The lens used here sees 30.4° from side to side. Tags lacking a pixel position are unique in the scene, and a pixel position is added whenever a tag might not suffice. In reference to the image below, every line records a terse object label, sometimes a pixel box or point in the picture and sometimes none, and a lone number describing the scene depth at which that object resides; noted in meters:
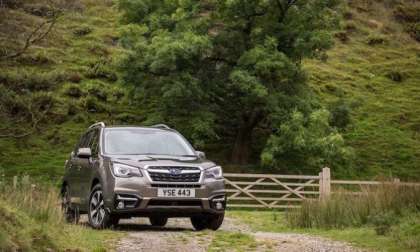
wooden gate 26.08
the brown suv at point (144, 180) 12.57
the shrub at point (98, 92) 43.28
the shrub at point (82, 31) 53.65
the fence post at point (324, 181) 25.97
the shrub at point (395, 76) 53.25
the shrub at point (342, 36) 60.53
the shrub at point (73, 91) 43.44
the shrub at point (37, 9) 56.88
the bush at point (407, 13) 67.94
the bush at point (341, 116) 36.00
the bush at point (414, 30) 64.62
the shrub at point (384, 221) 12.45
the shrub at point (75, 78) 44.88
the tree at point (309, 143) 32.12
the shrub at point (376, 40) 60.66
